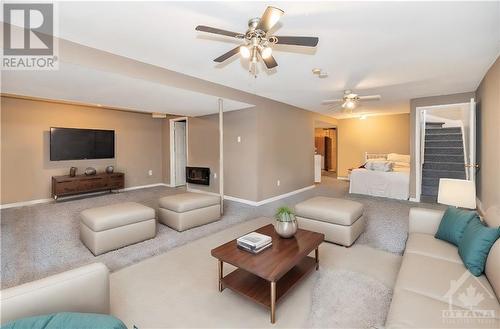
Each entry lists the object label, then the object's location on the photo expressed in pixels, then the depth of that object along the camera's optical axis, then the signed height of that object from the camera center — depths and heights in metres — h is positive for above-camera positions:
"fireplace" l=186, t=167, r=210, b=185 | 6.03 -0.42
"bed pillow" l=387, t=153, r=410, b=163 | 6.95 +0.08
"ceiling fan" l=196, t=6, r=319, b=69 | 1.73 +1.01
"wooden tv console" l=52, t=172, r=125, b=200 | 5.12 -0.57
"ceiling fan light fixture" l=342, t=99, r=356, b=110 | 4.27 +1.02
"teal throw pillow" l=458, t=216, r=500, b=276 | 1.66 -0.64
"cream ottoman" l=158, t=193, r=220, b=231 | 3.49 -0.79
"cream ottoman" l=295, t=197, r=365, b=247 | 2.92 -0.77
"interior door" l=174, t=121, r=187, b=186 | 7.23 +0.23
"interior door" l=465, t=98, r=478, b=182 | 3.77 +0.29
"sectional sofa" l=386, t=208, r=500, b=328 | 1.25 -0.83
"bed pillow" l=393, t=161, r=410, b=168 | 6.55 -0.15
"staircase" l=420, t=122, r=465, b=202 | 5.49 +0.07
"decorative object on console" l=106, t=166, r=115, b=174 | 6.02 -0.25
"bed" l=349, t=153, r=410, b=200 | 5.42 -0.55
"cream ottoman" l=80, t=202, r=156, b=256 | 2.76 -0.83
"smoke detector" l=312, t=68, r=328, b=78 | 3.35 +1.28
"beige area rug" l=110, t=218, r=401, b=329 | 1.75 -1.17
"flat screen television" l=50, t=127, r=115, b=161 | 5.27 +0.37
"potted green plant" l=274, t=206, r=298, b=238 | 2.27 -0.62
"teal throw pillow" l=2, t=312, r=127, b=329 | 1.06 -0.76
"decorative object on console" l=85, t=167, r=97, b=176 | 5.68 -0.31
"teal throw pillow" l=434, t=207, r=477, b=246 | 2.08 -0.59
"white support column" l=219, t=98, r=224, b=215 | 4.35 +0.31
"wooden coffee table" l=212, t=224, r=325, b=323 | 1.76 -0.82
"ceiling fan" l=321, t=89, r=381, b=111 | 4.06 +1.07
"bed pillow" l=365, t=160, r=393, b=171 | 5.80 -0.14
